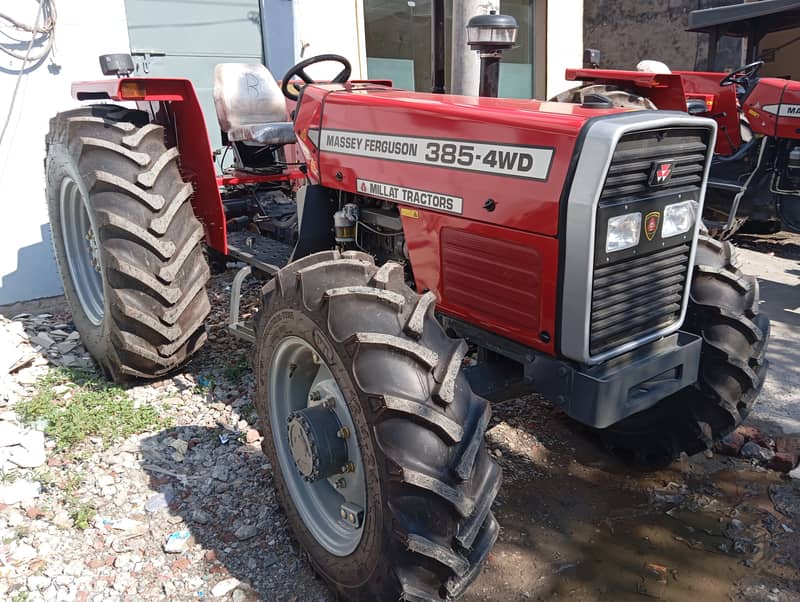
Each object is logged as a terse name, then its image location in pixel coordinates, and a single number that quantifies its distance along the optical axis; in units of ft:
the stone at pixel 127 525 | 8.63
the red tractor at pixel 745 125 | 19.25
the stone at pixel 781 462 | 10.14
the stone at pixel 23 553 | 8.11
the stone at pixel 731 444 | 10.63
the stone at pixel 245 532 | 8.45
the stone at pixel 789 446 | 10.34
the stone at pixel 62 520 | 8.67
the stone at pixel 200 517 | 8.73
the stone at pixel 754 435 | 10.80
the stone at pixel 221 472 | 9.55
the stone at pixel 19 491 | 9.11
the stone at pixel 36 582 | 7.68
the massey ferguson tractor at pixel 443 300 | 6.30
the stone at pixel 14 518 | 8.70
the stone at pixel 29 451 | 9.87
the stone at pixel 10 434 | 10.22
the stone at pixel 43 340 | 13.65
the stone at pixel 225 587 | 7.63
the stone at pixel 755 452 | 10.43
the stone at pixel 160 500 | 9.00
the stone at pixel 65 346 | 13.48
